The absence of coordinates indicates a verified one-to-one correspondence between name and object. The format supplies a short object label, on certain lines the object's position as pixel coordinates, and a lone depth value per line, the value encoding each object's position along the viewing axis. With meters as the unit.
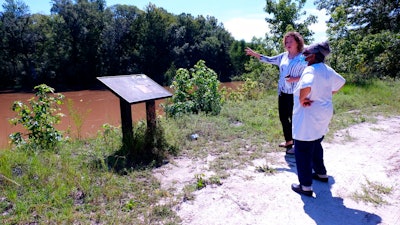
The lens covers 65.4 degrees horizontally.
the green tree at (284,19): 15.99
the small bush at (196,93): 6.96
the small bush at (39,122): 4.49
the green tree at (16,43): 33.84
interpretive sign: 3.94
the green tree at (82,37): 37.25
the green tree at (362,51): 11.95
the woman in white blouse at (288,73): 3.71
